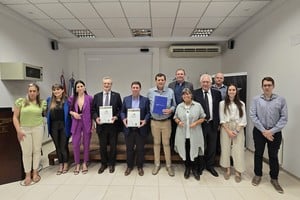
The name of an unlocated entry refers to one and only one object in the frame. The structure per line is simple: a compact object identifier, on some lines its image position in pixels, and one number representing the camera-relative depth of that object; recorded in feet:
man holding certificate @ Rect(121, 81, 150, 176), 11.46
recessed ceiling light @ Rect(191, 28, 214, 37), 18.42
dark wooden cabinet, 10.52
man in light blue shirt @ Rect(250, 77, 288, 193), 9.81
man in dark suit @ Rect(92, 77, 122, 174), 11.90
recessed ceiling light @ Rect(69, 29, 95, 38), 18.53
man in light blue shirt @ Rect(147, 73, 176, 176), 11.19
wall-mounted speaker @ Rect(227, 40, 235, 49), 19.85
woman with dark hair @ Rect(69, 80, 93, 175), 11.73
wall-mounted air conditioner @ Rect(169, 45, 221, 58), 21.38
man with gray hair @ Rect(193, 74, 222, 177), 11.25
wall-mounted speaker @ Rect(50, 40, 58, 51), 20.06
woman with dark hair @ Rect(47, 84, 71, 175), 11.55
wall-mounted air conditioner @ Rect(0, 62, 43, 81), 13.39
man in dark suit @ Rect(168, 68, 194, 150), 12.00
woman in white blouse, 10.70
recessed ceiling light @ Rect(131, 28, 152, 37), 18.26
